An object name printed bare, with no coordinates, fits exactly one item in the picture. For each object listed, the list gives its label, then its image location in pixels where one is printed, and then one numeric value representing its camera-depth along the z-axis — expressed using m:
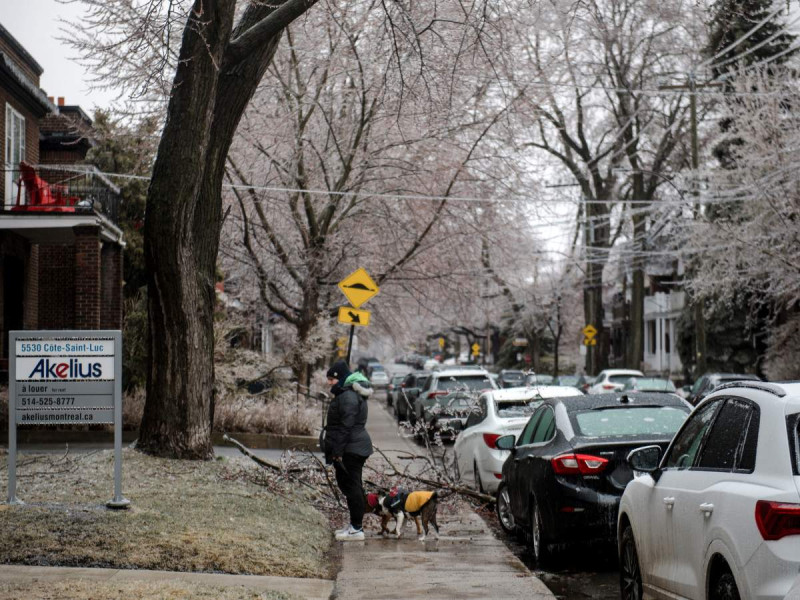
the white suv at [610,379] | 35.72
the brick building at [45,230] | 23.44
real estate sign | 10.20
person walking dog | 11.44
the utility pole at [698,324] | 34.06
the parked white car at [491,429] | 14.37
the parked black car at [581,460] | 9.71
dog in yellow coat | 11.62
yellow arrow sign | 21.67
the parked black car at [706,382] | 27.22
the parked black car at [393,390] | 42.75
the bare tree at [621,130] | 41.25
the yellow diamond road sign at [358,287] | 21.07
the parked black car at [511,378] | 46.98
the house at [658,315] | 61.50
